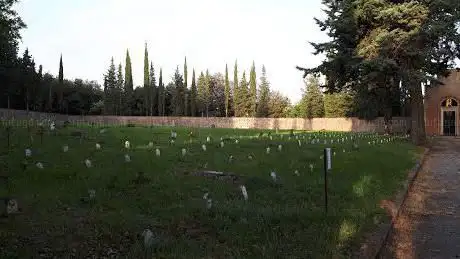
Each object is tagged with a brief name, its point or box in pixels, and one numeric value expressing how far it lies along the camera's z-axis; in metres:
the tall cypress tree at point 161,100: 77.56
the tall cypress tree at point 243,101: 82.25
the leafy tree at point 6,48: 28.78
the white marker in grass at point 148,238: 6.17
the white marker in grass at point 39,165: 10.64
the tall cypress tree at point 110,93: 75.38
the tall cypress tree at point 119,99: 76.69
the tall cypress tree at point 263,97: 79.31
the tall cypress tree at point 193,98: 79.06
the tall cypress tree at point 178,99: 78.69
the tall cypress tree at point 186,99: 78.75
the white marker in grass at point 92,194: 8.24
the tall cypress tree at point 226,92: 83.19
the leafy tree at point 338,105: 63.19
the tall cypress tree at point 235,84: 82.94
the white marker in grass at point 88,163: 11.44
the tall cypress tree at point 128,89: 78.75
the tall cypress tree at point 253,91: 82.19
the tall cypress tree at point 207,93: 84.38
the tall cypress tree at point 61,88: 72.88
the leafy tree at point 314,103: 70.62
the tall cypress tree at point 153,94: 76.53
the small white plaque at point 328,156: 8.83
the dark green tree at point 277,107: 82.25
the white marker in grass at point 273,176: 11.59
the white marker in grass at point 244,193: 9.46
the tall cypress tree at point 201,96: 83.58
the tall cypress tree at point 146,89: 76.62
